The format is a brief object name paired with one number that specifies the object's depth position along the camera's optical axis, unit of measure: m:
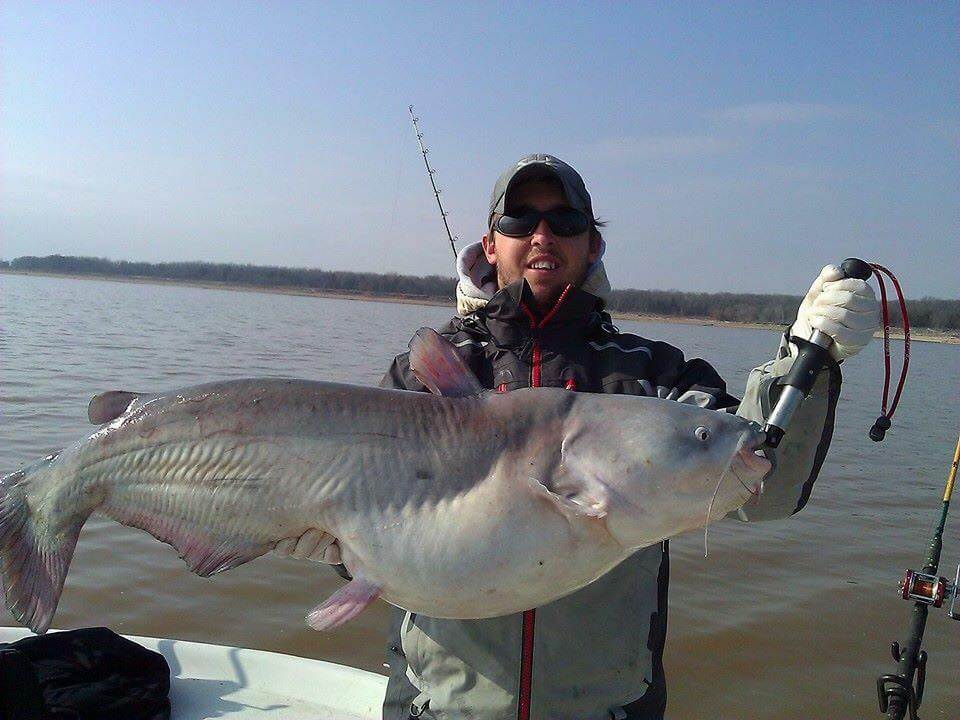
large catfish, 2.10
